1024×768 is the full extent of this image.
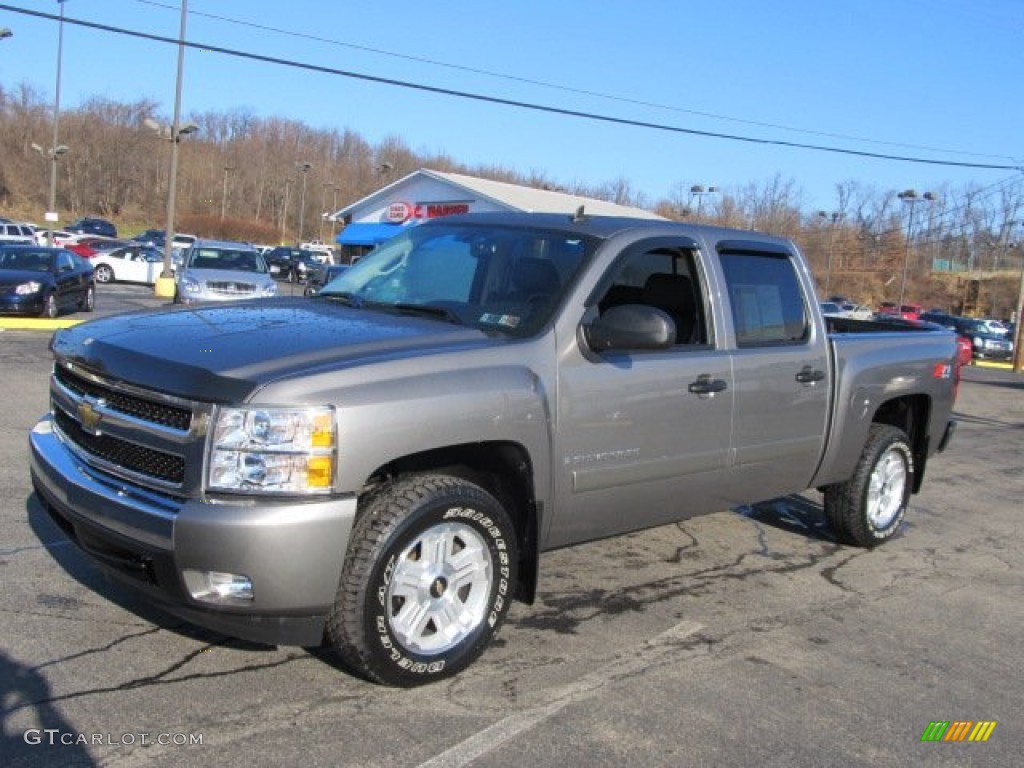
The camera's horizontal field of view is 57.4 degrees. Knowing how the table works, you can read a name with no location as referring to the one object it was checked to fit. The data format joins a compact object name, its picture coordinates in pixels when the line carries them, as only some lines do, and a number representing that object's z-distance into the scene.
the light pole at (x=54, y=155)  41.72
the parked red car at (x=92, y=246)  35.47
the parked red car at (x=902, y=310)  47.81
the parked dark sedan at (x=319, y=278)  8.84
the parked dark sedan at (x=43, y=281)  17.50
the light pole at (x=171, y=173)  26.08
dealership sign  42.28
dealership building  38.88
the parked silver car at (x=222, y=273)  17.25
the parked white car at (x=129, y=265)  35.22
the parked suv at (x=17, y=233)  40.03
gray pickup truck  3.28
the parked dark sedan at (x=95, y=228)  63.50
